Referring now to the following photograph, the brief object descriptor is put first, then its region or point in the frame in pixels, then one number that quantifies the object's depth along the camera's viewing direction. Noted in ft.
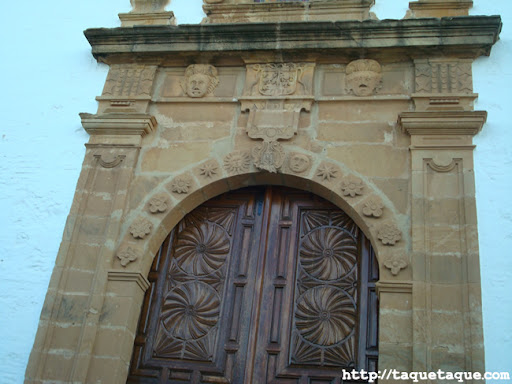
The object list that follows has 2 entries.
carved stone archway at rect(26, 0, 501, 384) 15.05
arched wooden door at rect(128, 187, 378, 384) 15.65
